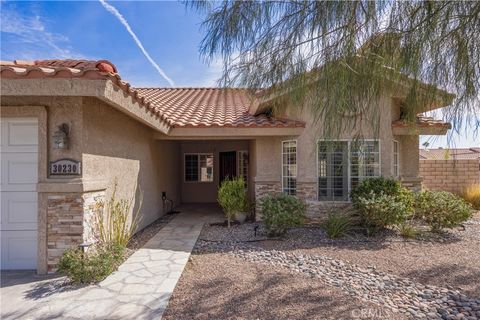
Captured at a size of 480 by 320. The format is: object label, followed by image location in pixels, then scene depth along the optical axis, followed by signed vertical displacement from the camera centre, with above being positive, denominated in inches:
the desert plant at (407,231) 329.4 -78.2
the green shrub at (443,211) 339.3 -56.6
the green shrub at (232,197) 406.6 -46.1
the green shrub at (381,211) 325.4 -54.2
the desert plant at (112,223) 249.8 -53.1
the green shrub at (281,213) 325.1 -56.4
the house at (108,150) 195.9 +15.2
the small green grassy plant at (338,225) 331.9 -72.8
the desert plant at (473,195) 527.9 -58.2
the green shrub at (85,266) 205.2 -74.8
